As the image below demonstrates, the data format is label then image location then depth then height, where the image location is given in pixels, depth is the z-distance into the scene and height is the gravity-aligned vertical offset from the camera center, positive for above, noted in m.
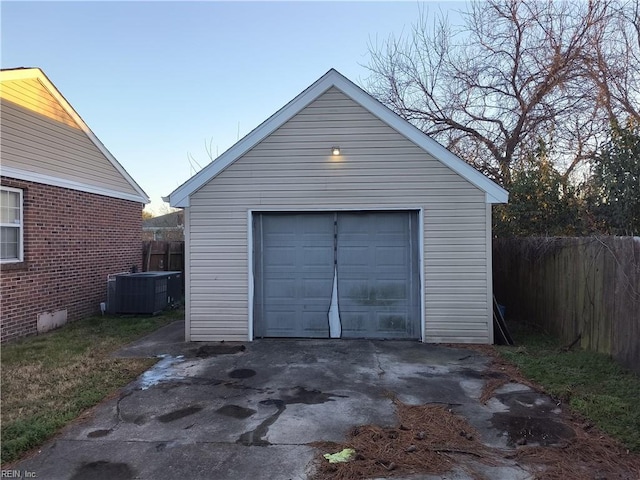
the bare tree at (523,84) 11.56 +5.33
